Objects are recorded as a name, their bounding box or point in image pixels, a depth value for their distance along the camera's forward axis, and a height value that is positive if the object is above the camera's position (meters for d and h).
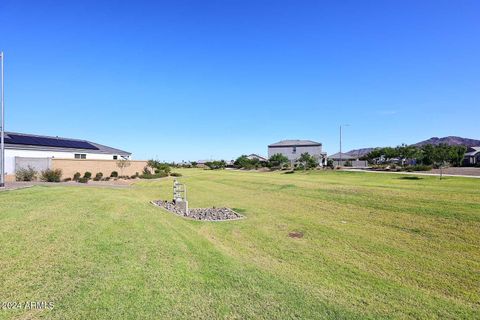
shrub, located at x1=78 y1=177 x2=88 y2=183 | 30.90 -1.26
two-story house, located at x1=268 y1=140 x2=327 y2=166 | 89.00 +5.73
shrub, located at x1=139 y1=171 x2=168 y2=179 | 39.55 -1.10
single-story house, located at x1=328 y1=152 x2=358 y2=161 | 90.69 +3.15
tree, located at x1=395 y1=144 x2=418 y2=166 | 49.88 +2.57
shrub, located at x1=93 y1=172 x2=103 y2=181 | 34.31 -0.97
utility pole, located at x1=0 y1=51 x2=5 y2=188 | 19.01 +2.11
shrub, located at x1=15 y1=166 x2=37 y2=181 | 29.05 -0.65
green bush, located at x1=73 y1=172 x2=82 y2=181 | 33.38 -0.90
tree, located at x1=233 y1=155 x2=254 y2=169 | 73.95 +1.19
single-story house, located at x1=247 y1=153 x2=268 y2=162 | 104.06 +3.99
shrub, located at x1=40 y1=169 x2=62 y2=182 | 30.28 -0.80
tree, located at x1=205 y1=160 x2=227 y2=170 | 83.19 +0.70
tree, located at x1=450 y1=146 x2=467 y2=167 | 50.42 +1.71
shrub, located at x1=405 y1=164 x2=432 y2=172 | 40.78 -0.23
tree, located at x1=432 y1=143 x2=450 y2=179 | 33.50 +1.28
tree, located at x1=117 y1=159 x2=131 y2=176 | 38.98 +0.53
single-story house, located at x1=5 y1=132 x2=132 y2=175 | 30.91 +2.30
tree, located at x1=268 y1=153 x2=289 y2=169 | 67.12 +1.42
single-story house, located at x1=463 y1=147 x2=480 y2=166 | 60.41 +1.68
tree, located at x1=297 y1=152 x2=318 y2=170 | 59.03 +1.19
